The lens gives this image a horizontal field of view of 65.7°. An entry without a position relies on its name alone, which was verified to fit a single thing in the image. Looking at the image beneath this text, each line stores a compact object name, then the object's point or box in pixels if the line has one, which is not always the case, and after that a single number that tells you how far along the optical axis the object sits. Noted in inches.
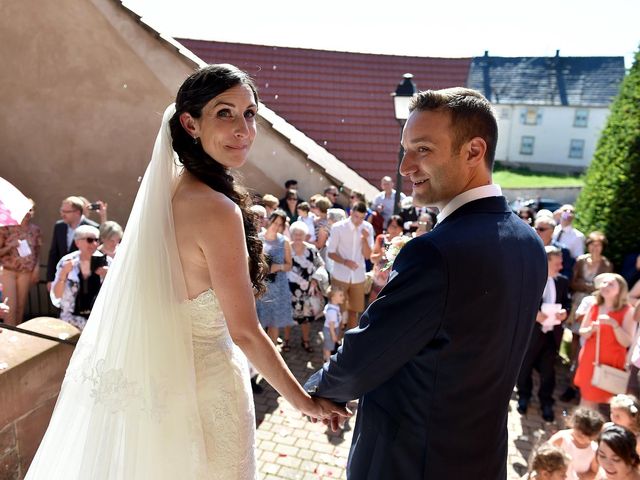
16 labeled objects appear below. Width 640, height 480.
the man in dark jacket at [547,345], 222.1
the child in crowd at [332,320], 254.8
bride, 83.7
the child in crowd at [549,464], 136.1
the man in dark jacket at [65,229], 252.2
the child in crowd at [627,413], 153.1
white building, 1678.2
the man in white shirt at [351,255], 287.1
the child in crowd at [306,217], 330.7
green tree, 302.7
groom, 65.5
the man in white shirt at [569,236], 307.0
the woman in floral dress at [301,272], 269.3
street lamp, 333.1
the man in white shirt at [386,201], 398.6
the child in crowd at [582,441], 152.0
